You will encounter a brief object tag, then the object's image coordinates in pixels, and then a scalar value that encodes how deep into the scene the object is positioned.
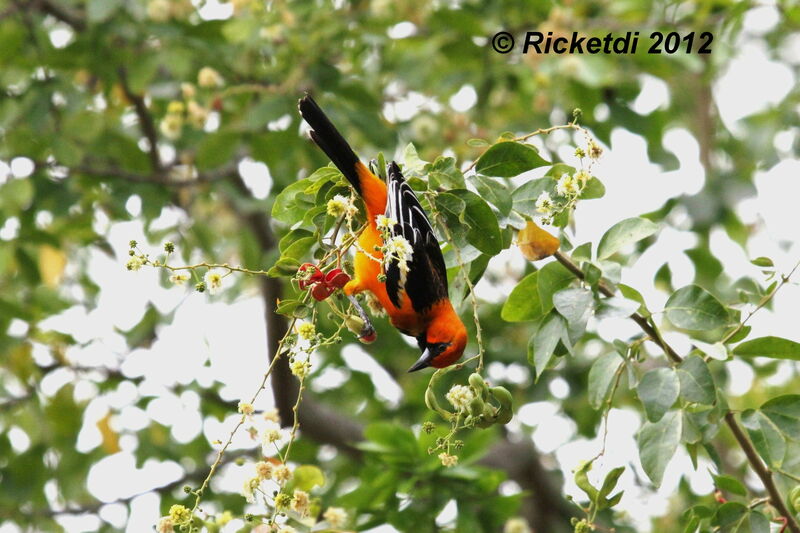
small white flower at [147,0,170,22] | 10.06
